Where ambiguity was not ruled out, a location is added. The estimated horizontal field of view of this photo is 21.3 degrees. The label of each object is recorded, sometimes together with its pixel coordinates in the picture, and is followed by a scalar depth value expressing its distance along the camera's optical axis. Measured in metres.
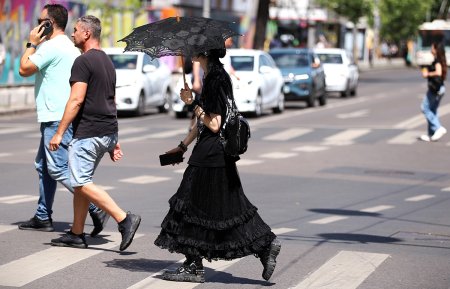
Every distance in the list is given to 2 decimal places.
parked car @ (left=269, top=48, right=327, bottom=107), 32.75
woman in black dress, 7.97
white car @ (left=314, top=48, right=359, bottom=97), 38.12
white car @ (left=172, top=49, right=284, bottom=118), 27.67
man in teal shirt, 9.97
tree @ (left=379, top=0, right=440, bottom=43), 79.56
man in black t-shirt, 9.05
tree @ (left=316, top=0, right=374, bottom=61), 70.88
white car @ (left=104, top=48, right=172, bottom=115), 27.97
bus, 72.81
